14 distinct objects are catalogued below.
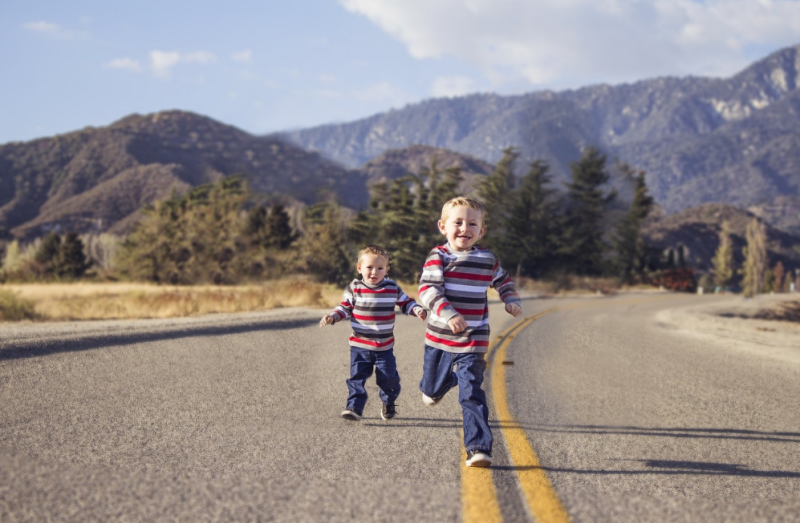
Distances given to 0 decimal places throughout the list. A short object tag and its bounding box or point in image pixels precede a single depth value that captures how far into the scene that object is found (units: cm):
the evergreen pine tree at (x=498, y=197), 4750
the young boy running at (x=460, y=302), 409
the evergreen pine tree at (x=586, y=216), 5725
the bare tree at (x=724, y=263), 11244
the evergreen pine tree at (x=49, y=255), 5762
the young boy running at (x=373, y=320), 504
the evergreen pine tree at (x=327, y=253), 2876
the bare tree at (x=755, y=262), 10550
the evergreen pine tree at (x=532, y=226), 5062
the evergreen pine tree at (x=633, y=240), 6950
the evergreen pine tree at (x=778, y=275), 10826
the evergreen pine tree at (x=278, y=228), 4581
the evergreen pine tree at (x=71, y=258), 5700
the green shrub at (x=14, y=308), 1445
